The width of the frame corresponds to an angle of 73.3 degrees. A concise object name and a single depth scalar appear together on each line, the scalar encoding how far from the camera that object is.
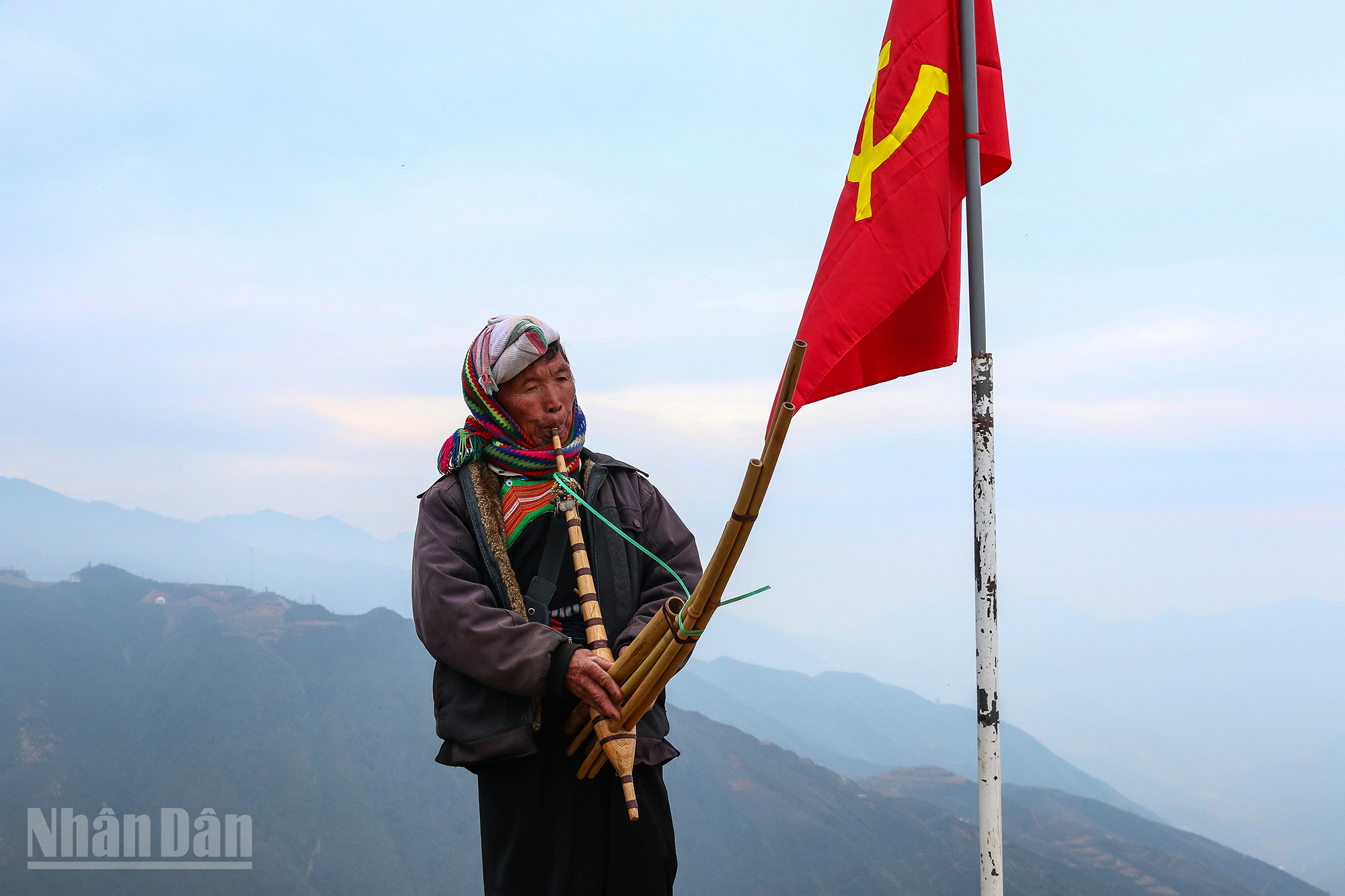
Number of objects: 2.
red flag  2.46
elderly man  2.35
